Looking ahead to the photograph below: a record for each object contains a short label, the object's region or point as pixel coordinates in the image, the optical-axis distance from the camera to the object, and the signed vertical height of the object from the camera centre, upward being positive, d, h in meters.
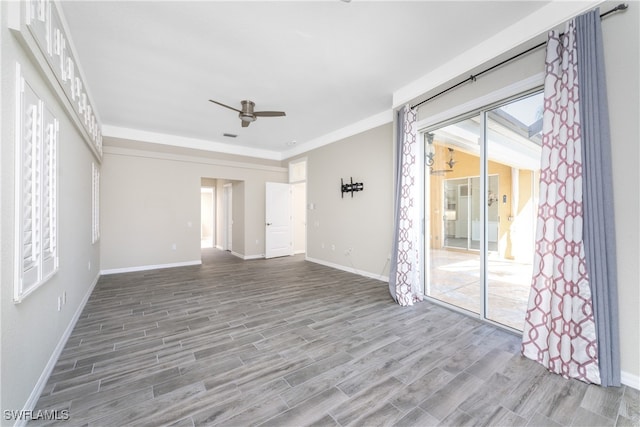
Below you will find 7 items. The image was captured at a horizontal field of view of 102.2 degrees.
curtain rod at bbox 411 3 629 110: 1.94 +1.58
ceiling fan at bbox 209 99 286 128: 3.96 +1.54
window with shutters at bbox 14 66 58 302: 1.47 +0.16
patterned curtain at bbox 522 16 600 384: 2.01 -0.28
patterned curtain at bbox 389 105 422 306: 3.63 -0.10
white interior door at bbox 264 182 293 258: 7.15 -0.18
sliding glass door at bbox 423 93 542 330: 3.03 +0.09
